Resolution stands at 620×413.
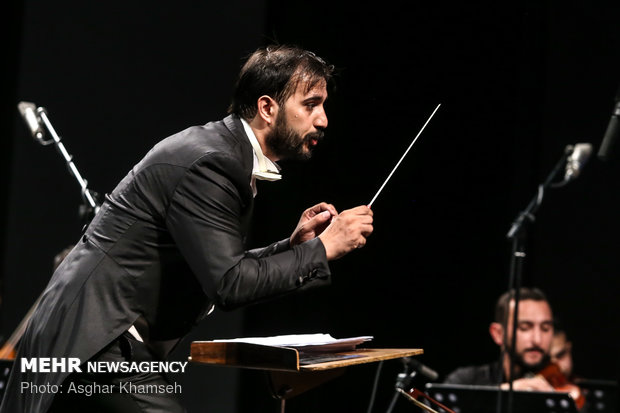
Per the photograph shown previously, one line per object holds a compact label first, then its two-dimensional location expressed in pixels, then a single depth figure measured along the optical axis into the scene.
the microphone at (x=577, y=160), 7.75
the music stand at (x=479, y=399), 7.00
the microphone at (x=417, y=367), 6.32
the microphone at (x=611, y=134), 6.39
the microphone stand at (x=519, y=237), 7.18
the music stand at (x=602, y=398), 8.16
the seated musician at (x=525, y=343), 8.92
